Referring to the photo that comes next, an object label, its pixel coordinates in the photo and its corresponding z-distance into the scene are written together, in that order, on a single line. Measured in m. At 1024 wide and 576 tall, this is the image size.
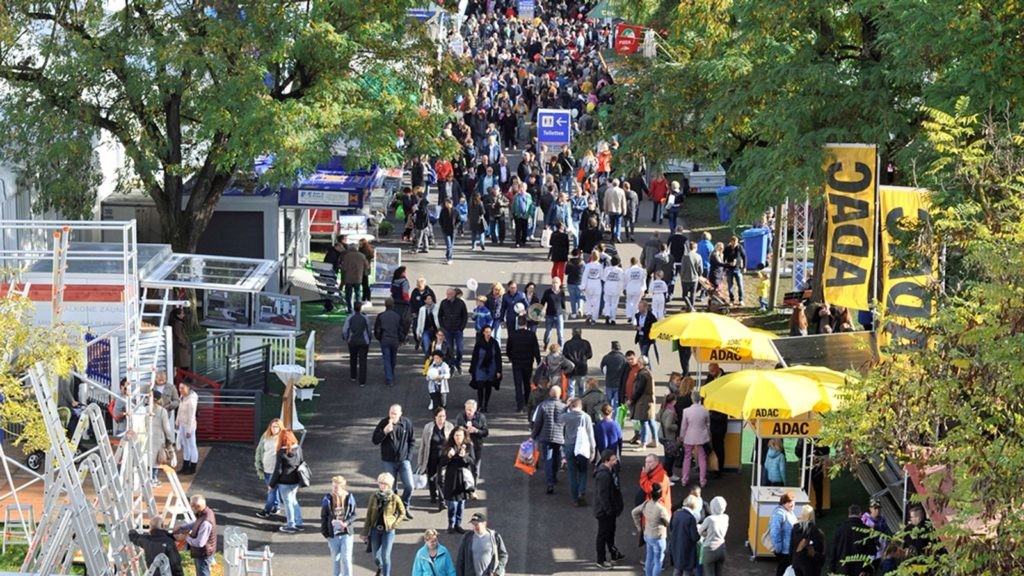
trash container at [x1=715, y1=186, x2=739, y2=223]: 36.20
